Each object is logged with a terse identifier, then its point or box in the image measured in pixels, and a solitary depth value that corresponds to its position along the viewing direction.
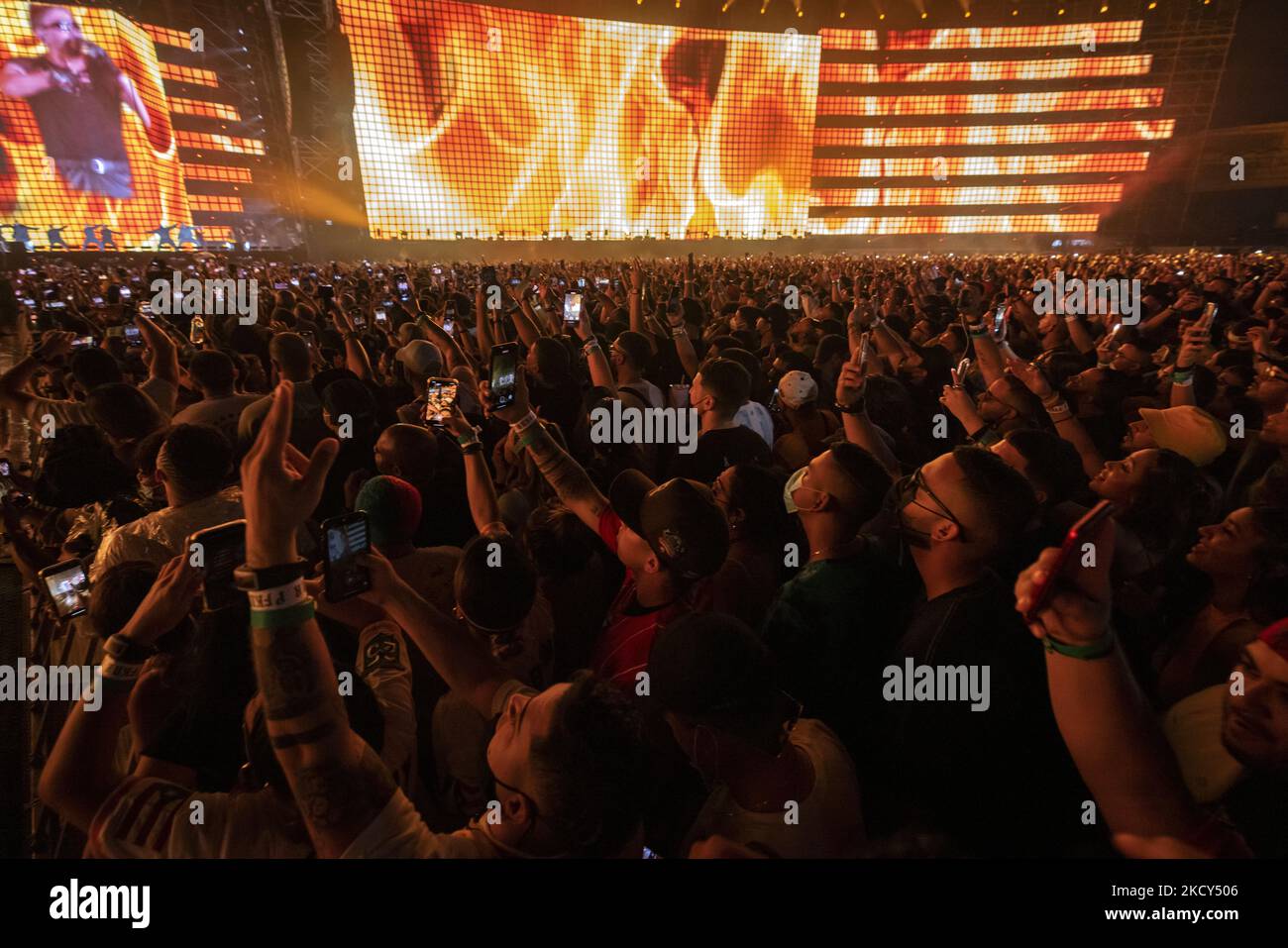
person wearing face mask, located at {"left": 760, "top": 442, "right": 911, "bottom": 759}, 2.17
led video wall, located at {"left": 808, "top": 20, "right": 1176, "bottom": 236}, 42.84
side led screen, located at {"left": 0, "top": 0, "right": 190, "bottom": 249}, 24.34
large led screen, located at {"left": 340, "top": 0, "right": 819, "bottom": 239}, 30.55
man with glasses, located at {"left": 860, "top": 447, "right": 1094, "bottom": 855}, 1.68
